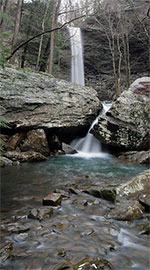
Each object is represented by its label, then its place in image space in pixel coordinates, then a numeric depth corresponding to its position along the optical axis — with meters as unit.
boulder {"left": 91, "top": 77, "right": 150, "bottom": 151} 9.26
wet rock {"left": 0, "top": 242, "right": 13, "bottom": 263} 2.31
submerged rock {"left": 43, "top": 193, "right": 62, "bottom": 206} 3.83
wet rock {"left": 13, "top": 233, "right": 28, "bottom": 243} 2.69
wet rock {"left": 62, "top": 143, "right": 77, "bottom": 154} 9.98
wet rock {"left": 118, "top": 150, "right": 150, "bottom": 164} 8.27
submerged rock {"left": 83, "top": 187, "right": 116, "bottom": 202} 4.13
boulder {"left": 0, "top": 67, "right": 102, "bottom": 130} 8.73
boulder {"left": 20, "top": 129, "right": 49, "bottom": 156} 8.65
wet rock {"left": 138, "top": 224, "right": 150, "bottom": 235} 2.98
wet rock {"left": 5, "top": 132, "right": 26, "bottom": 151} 8.47
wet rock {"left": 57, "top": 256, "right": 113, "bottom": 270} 2.09
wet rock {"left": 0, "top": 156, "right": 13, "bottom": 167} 6.93
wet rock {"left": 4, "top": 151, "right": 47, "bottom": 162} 7.72
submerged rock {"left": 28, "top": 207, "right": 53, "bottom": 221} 3.27
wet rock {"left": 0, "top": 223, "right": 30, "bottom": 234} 2.90
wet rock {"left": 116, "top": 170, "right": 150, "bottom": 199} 4.12
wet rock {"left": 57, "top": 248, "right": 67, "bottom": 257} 2.40
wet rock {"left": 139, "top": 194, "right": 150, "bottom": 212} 3.71
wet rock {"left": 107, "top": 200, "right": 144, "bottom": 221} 3.32
